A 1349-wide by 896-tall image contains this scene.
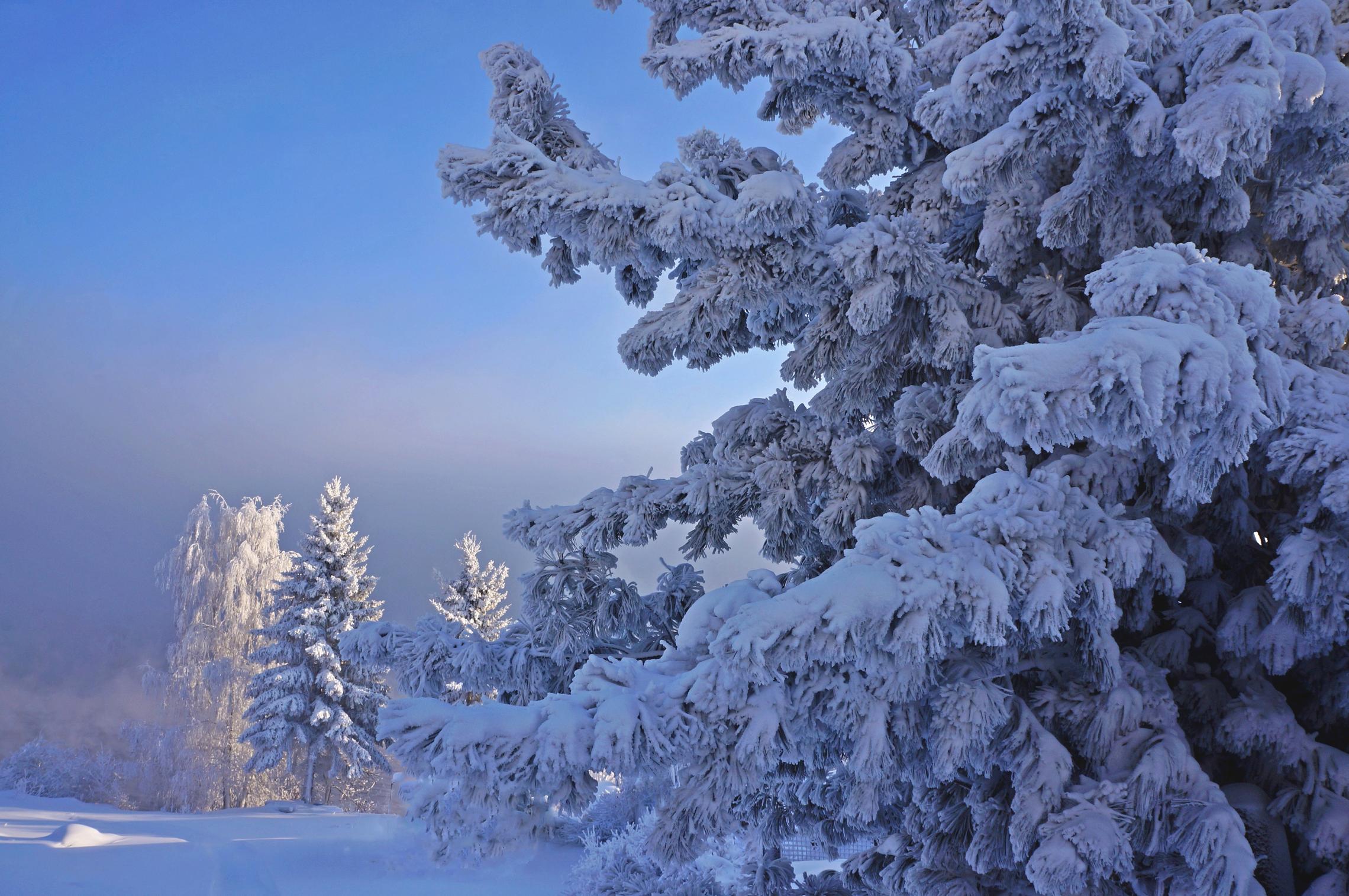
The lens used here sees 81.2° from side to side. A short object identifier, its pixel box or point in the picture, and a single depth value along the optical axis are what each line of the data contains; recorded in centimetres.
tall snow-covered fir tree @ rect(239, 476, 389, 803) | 1959
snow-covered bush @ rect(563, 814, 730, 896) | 822
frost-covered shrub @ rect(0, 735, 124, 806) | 1847
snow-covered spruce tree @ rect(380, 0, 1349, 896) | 243
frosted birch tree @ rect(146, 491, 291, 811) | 1844
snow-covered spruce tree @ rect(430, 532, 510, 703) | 2183
